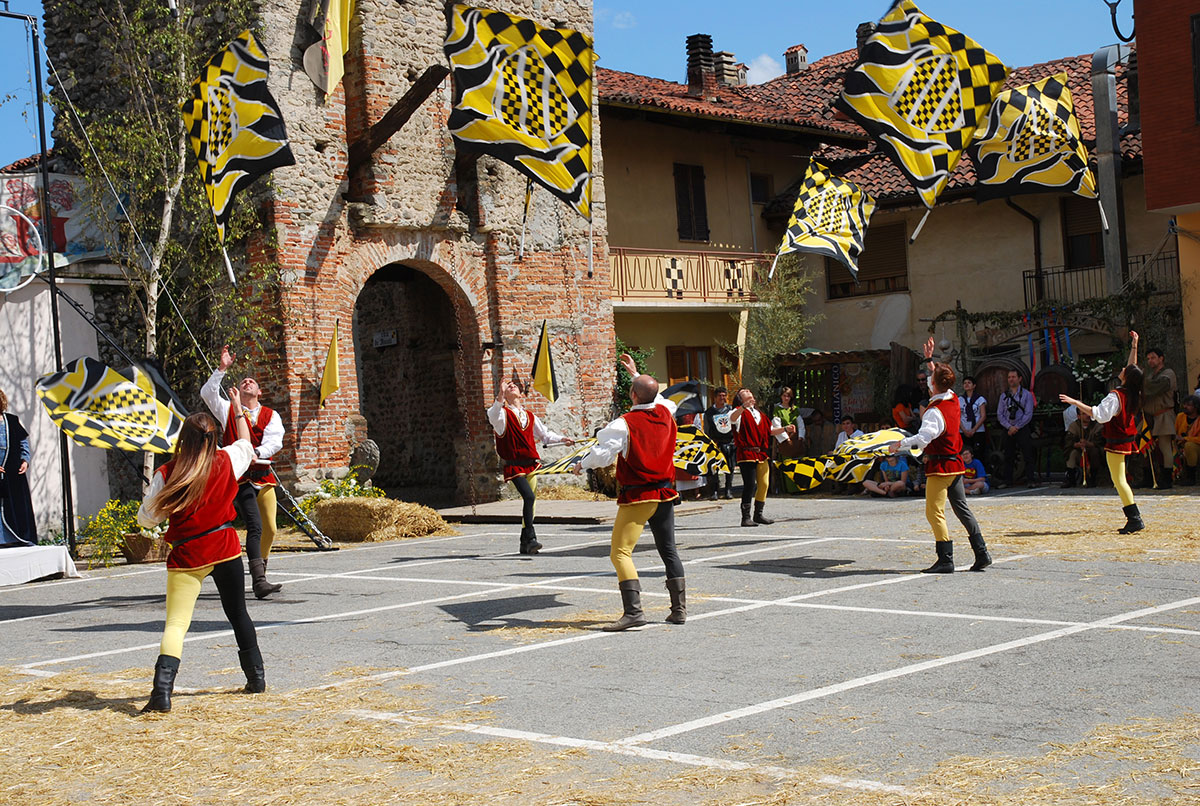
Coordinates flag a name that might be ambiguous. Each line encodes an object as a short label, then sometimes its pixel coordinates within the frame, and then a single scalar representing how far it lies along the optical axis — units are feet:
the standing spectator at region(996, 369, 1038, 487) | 69.26
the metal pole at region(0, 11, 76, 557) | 53.67
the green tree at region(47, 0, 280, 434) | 64.75
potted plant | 54.65
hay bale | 58.49
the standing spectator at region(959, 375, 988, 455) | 69.00
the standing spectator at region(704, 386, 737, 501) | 72.90
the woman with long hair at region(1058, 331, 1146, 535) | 44.80
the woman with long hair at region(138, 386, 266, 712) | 24.90
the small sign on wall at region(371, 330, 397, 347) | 86.14
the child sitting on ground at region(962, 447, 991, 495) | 67.26
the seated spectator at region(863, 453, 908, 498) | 69.46
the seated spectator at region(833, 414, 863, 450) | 72.18
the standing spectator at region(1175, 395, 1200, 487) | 63.62
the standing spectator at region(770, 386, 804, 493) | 76.07
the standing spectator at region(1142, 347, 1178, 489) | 63.62
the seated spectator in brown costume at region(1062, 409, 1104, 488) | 66.54
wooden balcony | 92.84
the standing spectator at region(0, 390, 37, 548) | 51.08
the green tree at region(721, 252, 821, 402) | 97.71
